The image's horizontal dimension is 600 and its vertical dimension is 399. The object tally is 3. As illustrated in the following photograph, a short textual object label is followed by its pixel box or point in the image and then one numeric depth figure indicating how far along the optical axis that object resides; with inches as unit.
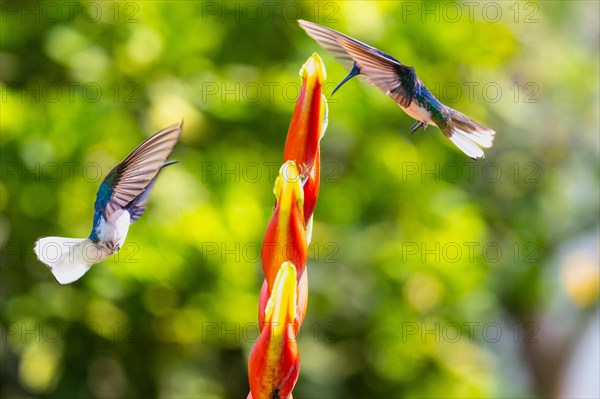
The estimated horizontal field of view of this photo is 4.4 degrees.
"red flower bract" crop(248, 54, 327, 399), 201.4
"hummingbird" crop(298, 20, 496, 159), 205.4
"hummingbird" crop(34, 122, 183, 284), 203.9
